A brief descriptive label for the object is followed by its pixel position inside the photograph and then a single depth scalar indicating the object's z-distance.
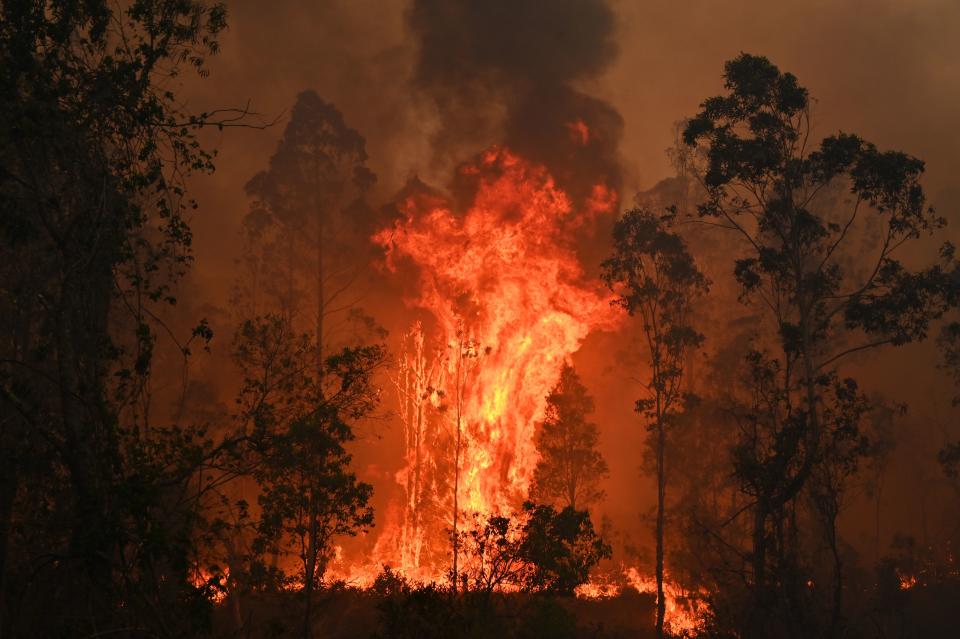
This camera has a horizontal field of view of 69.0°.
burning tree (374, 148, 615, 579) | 36.84
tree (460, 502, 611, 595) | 18.72
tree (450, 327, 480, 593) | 36.00
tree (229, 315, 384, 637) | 17.64
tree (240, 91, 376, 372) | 35.59
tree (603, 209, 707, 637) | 31.08
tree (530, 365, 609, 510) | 36.94
